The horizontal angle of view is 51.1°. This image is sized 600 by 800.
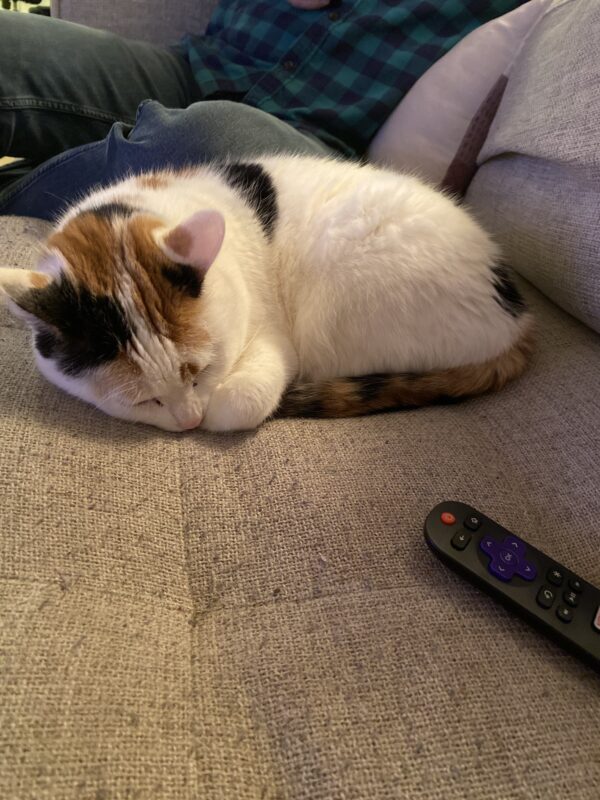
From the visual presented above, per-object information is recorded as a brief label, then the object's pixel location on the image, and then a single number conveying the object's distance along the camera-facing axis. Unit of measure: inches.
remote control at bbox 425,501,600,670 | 10.9
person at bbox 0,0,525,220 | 21.9
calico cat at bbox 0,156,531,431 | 13.9
